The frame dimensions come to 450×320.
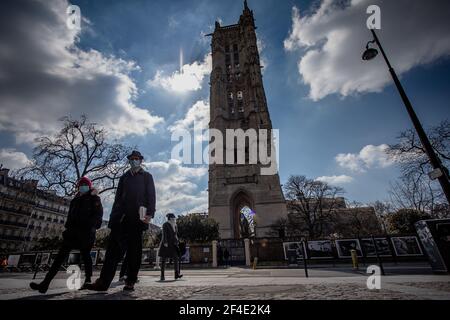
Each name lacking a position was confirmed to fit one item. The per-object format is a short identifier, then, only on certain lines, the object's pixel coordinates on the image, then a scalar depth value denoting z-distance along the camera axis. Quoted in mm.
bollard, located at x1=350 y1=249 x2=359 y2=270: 9545
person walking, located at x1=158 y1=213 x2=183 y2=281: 5805
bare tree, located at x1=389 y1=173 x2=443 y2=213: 17484
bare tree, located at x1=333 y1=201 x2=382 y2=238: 33659
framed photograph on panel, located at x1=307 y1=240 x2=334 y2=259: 15266
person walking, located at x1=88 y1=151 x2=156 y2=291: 2803
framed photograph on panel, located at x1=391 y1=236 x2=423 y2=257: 13469
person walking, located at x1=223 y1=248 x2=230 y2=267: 16281
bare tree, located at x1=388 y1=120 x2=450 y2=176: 13852
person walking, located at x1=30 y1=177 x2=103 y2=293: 3203
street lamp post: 4734
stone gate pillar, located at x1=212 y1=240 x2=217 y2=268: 16703
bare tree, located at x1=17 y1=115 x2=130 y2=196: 18178
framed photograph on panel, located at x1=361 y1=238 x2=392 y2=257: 14016
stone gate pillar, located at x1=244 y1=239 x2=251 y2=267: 17672
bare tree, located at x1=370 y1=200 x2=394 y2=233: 34500
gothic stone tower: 30438
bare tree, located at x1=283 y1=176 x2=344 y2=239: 30797
